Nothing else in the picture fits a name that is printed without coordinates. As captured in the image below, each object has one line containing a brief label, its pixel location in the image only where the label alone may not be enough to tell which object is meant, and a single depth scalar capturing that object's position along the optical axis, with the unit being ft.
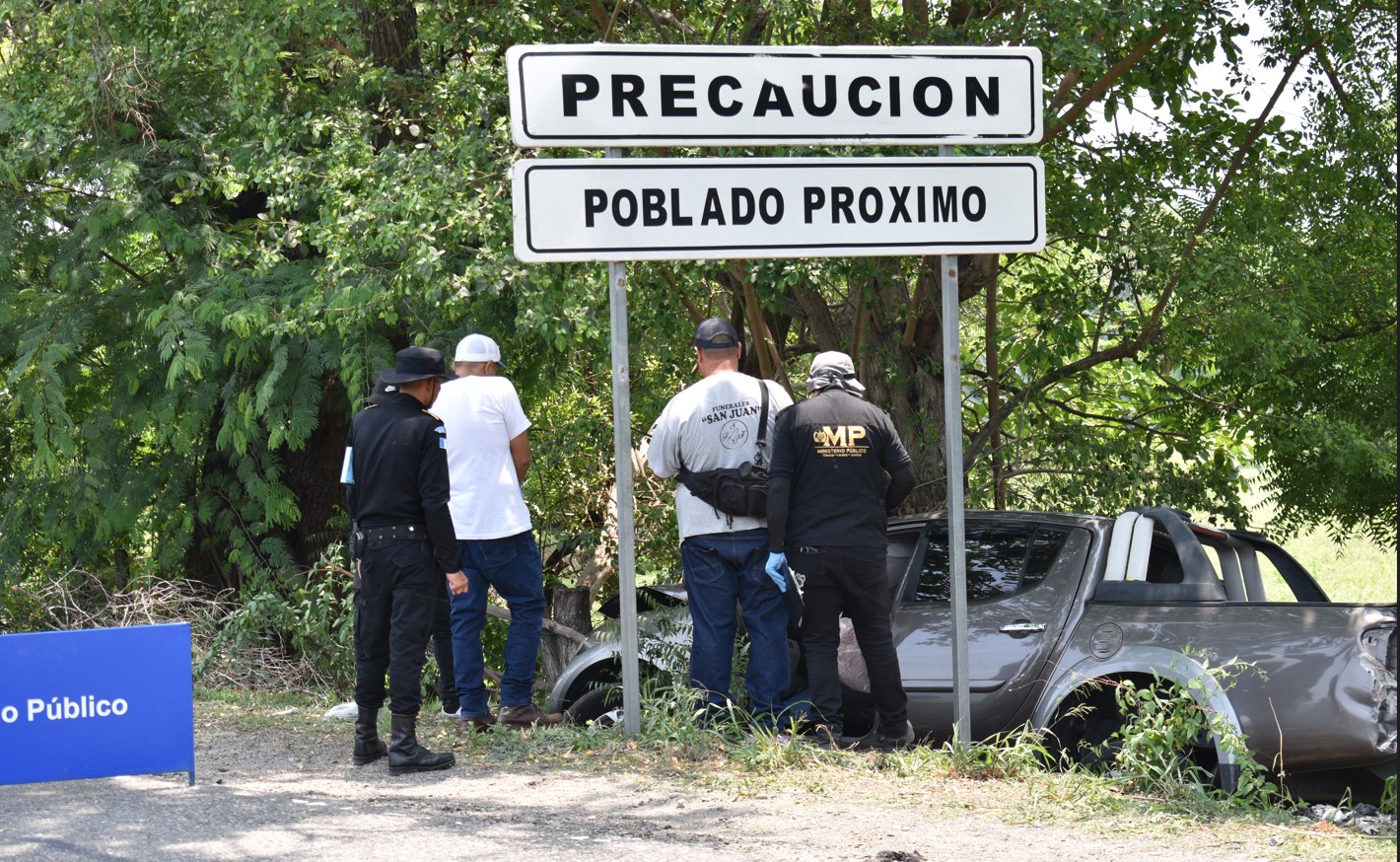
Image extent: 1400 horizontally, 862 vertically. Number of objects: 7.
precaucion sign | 40.70
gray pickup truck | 39.63
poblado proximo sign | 40.73
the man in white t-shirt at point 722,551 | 45.80
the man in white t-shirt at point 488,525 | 47.39
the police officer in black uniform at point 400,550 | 41.01
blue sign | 37.24
